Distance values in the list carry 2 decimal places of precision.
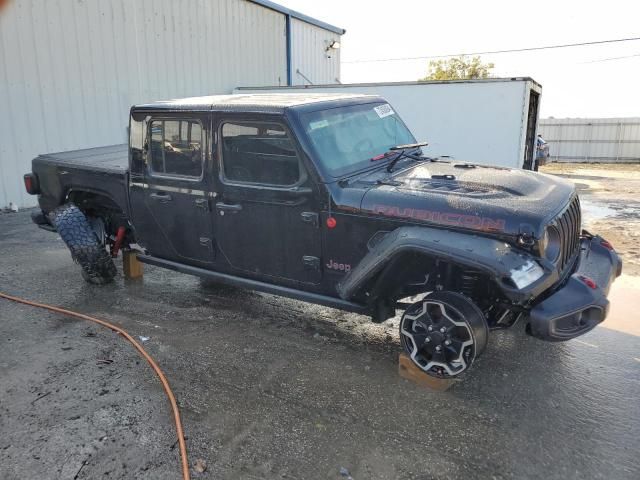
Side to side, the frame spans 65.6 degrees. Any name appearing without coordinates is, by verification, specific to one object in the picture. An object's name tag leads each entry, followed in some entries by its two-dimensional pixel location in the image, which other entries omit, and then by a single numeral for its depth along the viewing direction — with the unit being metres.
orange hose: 2.61
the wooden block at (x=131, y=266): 5.41
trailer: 9.30
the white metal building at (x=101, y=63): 9.15
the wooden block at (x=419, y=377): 3.23
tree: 31.48
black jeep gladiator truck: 2.86
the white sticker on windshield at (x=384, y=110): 4.16
